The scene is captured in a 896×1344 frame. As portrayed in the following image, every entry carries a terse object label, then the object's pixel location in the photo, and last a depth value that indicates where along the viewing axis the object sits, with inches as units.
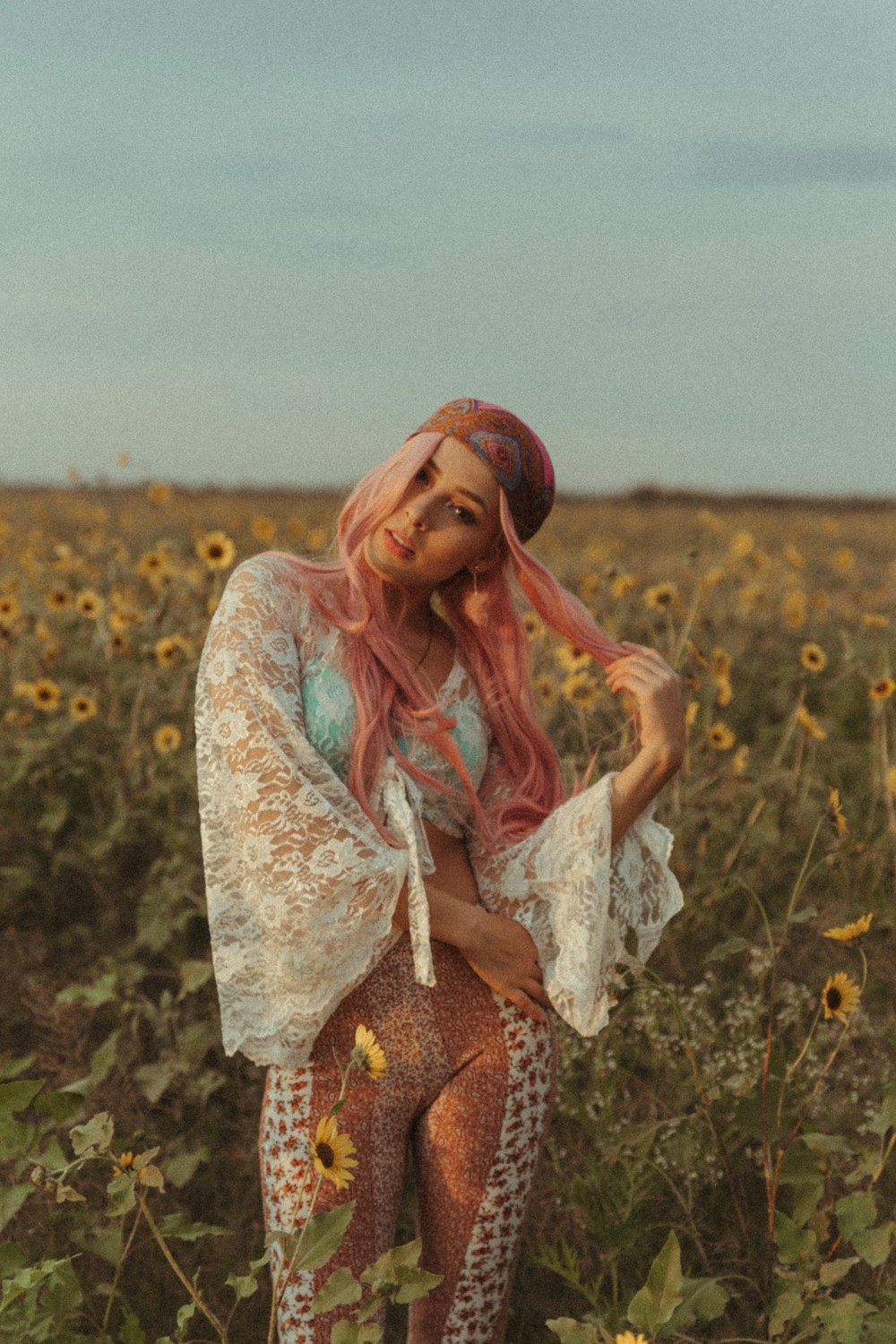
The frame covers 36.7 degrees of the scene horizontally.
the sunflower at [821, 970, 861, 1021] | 72.8
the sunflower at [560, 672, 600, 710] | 122.8
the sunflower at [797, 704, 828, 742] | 125.2
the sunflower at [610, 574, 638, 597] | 137.0
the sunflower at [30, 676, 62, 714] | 148.7
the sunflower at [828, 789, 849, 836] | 74.9
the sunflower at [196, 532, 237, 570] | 139.7
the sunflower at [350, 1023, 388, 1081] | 58.1
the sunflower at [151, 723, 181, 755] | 133.3
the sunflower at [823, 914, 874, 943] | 72.0
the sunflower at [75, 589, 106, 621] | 150.9
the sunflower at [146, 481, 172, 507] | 177.8
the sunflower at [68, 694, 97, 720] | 143.7
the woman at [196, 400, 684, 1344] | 68.9
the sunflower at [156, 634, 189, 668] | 139.7
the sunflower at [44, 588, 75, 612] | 169.2
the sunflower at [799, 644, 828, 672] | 135.6
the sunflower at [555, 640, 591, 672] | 127.6
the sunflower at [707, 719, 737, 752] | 129.7
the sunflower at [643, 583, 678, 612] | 134.3
